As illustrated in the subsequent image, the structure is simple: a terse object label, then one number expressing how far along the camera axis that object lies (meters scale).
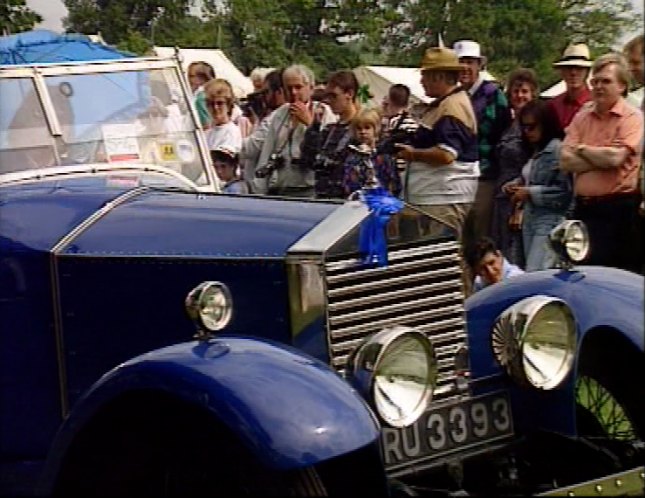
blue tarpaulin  5.60
